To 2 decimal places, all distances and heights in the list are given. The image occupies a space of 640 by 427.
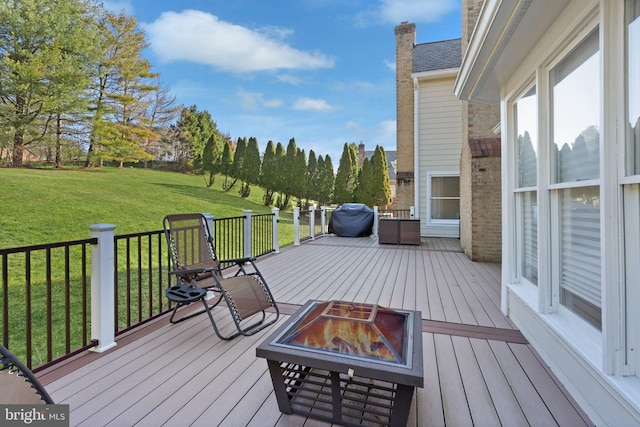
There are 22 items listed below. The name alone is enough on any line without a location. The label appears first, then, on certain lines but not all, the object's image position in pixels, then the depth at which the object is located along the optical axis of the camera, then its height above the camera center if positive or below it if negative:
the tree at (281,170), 18.03 +2.60
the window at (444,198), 9.59 +0.50
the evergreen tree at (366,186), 16.41 +1.54
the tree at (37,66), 13.74 +6.84
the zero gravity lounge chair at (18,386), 1.07 -0.61
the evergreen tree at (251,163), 18.08 +3.03
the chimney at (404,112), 11.05 +3.74
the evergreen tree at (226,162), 18.92 +3.23
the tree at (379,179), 16.22 +1.84
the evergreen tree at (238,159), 18.17 +3.33
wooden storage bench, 8.09 -0.45
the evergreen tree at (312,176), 18.28 +2.28
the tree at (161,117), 22.05 +7.15
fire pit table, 1.44 -0.69
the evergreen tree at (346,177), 17.73 +2.15
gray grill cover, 9.98 -0.21
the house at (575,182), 1.44 +0.20
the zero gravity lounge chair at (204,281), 2.69 -0.64
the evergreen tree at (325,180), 18.16 +2.03
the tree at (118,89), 17.69 +7.75
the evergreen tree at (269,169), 18.02 +2.66
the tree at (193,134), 21.97 +5.82
